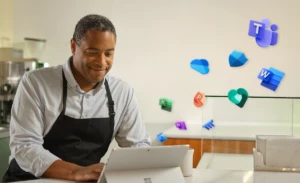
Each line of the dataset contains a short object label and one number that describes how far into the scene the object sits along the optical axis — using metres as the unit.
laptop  1.34
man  1.62
